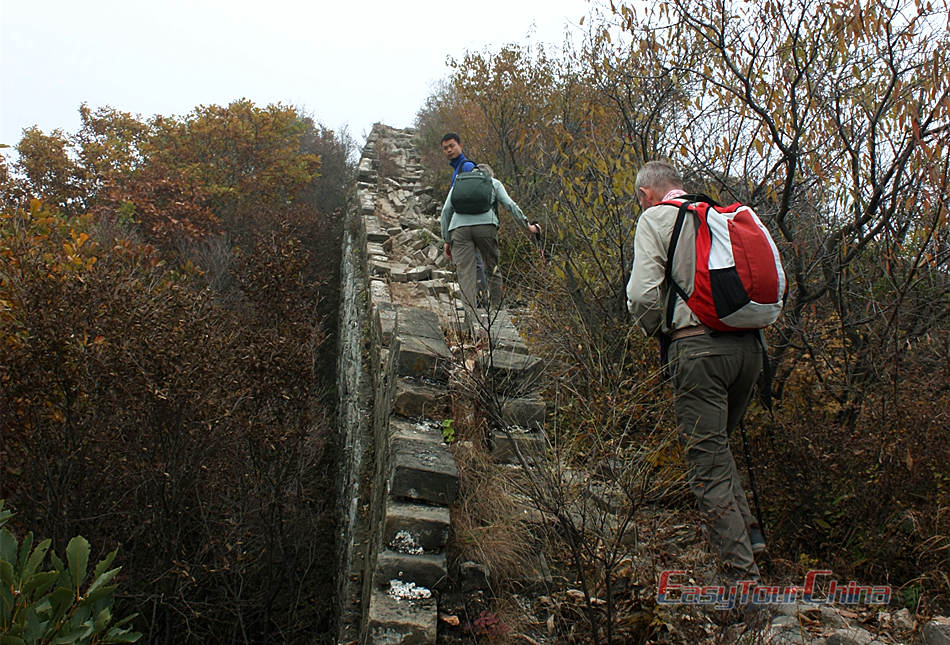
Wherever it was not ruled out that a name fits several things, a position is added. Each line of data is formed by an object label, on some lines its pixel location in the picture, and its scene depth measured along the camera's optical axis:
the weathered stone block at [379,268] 7.53
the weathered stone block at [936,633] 2.27
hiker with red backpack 2.74
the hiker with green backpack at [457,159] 5.84
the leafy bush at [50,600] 2.23
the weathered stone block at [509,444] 3.76
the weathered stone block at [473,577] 3.12
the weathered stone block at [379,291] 6.56
